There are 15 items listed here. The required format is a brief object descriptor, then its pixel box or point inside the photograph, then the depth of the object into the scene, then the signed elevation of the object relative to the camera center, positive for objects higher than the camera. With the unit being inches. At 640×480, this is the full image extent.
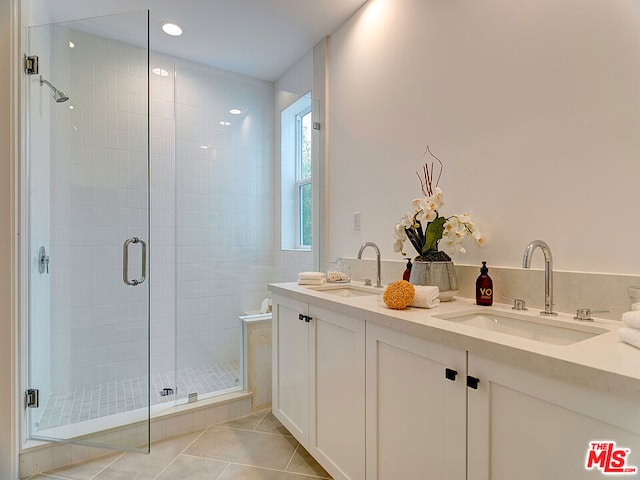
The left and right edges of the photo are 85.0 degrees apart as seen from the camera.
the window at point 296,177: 107.3 +19.2
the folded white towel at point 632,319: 31.7 -7.3
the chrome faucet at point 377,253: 73.4 -3.0
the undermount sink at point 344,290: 75.5 -11.3
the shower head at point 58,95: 76.2 +31.6
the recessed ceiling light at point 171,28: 93.7 +57.4
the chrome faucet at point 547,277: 44.4 -4.8
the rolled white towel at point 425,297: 49.9 -8.3
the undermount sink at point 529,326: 41.2 -11.2
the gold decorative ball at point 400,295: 49.1 -8.0
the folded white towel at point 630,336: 30.8 -8.7
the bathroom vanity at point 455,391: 27.7 -15.9
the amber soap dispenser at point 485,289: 52.6 -7.5
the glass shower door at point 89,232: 73.4 +1.4
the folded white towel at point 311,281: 76.7 -9.3
